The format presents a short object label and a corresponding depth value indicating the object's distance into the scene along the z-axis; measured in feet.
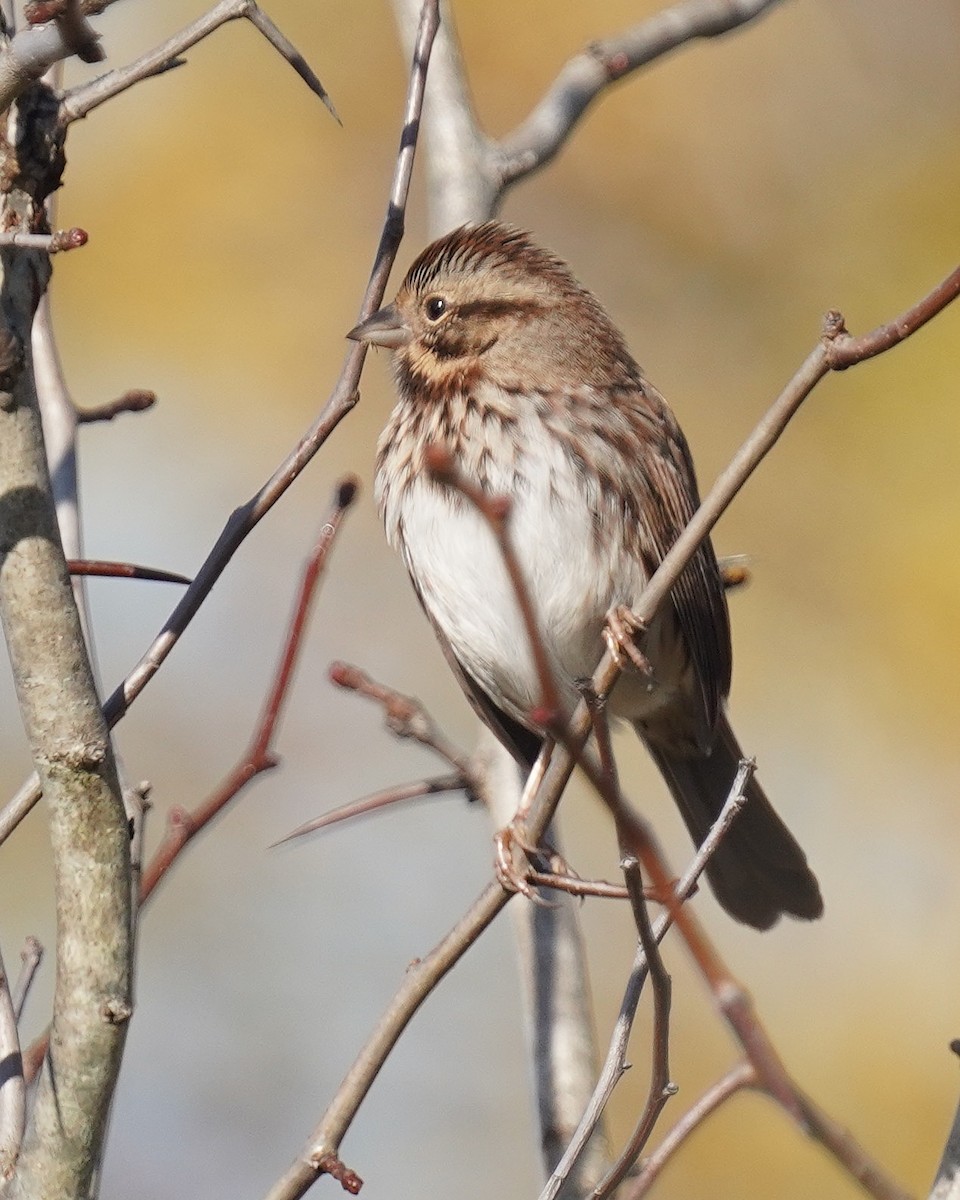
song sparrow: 24.84
